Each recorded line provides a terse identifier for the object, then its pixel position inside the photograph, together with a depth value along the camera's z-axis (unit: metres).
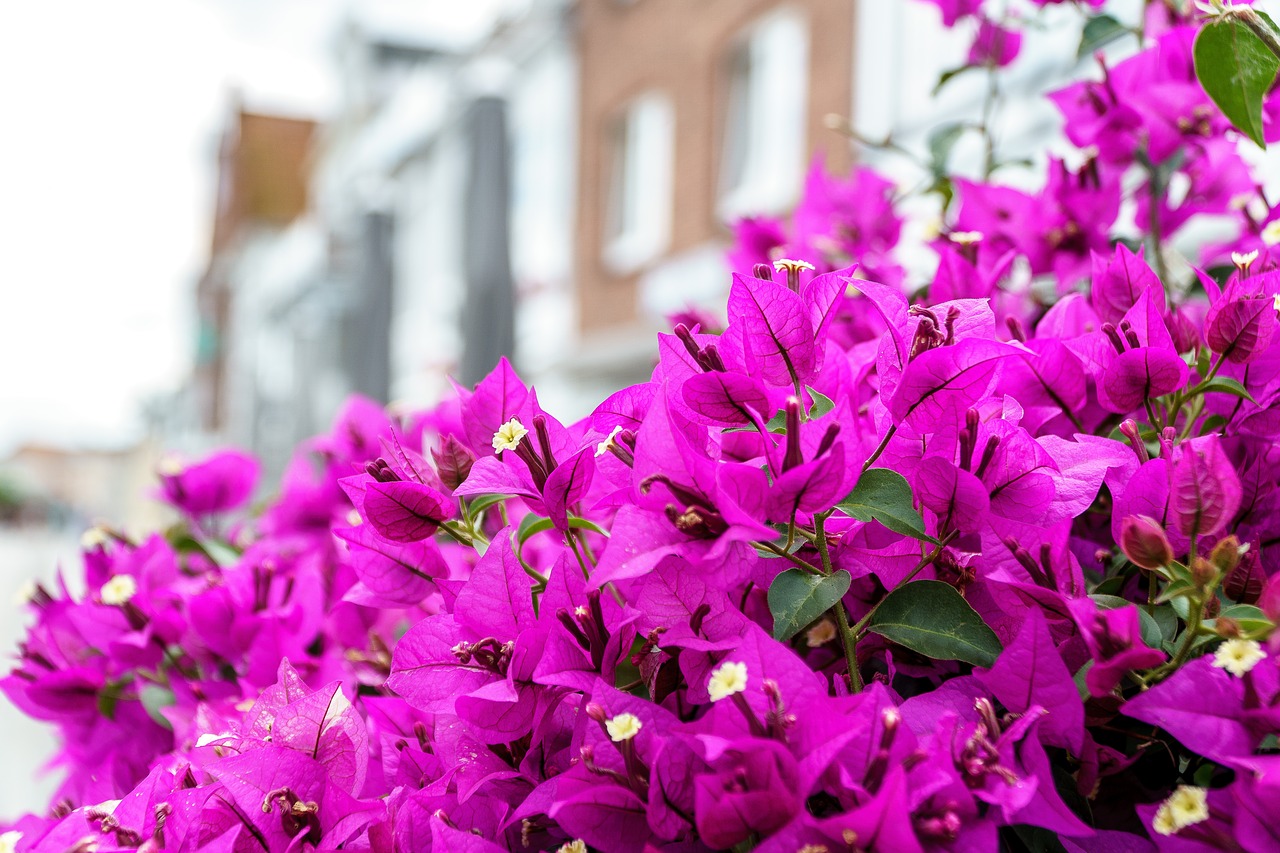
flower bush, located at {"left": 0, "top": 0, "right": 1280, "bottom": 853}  0.29
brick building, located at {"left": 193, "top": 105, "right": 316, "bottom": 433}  12.41
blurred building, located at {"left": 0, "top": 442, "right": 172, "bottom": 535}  7.35
